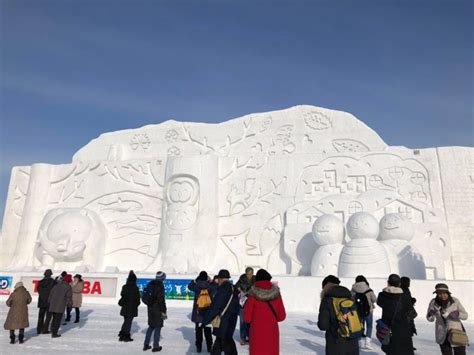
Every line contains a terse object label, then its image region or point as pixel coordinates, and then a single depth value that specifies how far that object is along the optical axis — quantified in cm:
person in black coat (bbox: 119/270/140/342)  564
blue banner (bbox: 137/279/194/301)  1088
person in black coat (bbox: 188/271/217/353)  505
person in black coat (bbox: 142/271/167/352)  520
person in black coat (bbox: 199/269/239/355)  407
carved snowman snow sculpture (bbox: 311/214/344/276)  1151
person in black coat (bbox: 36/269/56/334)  630
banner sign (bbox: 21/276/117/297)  1140
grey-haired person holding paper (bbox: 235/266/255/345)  516
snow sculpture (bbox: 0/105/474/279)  1308
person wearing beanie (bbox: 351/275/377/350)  503
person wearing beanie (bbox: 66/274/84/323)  780
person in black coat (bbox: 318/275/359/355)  322
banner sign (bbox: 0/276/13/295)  1219
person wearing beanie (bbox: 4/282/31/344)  567
